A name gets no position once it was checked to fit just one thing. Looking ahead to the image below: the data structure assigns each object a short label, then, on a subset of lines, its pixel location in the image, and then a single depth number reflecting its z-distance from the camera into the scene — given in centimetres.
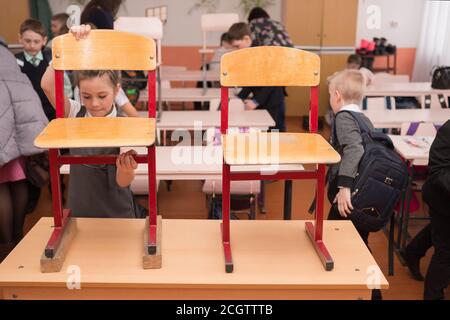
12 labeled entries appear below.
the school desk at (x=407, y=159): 283
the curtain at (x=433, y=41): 612
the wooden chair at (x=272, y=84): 169
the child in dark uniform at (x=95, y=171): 195
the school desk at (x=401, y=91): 449
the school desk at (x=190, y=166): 242
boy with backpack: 212
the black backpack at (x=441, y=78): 461
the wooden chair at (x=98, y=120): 160
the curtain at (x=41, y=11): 693
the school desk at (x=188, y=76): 502
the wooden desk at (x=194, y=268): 157
